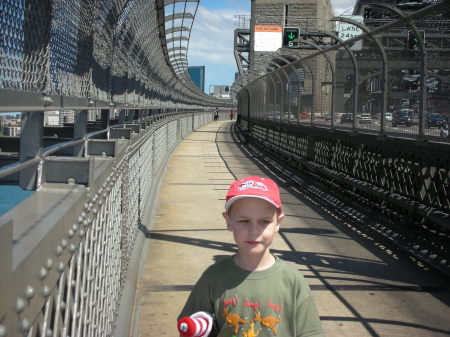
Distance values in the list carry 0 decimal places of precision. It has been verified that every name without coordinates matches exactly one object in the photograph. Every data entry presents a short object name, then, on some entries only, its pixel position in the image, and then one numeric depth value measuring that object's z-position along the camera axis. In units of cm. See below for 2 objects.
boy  219
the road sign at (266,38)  6706
